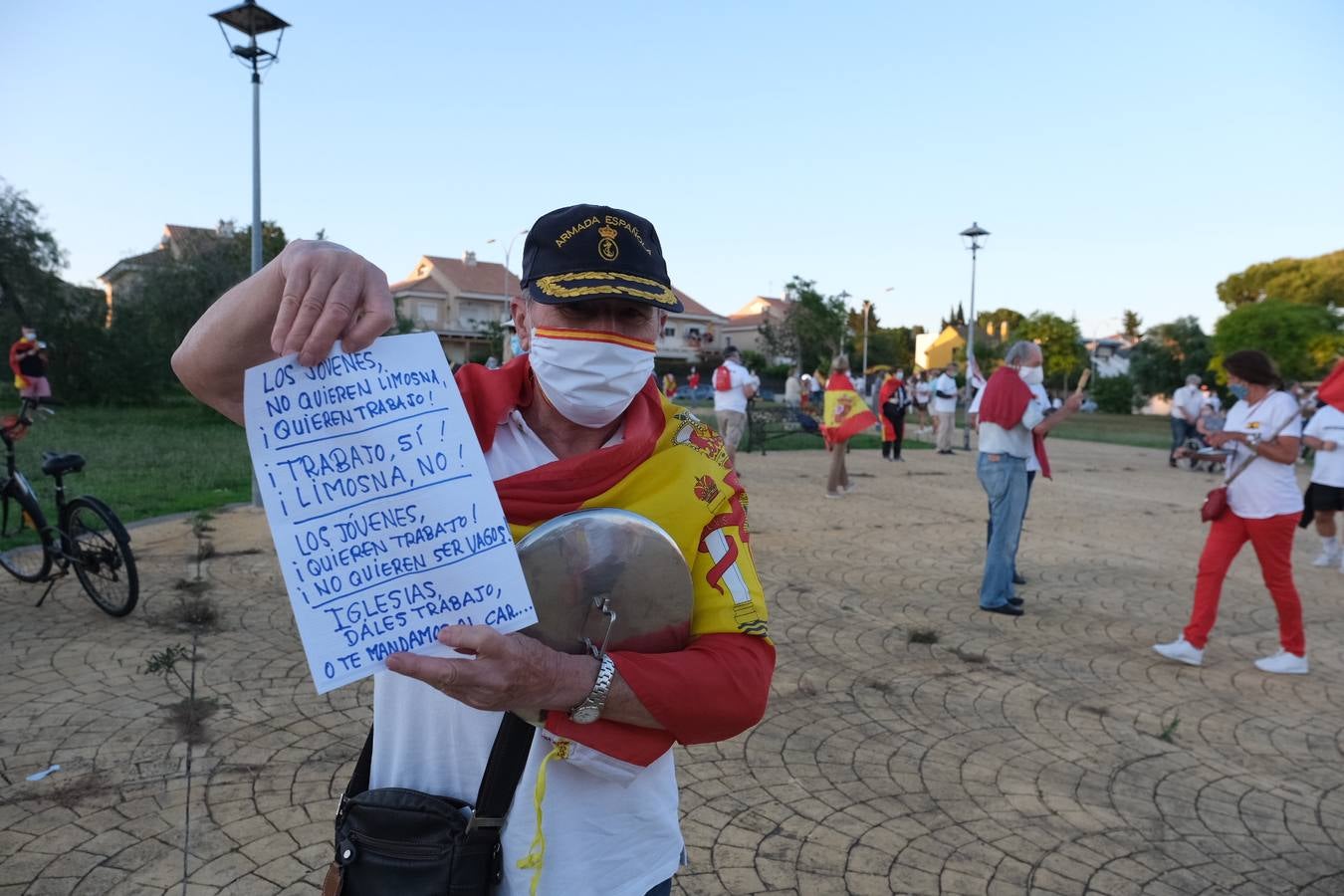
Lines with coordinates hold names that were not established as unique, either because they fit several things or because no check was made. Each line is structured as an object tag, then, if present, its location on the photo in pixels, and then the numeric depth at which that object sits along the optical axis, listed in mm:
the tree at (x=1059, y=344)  58344
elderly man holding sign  1298
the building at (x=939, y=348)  49594
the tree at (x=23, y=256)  26281
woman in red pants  5457
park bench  19328
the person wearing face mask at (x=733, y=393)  13328
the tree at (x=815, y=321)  59875
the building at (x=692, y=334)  69062
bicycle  5918
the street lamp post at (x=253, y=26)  9203
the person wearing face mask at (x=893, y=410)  17516
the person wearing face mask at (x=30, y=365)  16094
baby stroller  15944
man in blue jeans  6531
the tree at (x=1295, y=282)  48594
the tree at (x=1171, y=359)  47125
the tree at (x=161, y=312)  24594
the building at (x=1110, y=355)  79312
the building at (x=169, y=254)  26902
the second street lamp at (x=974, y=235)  22094
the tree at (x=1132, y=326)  80775
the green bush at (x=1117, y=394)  47750
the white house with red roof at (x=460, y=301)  57094
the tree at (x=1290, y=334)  39469
